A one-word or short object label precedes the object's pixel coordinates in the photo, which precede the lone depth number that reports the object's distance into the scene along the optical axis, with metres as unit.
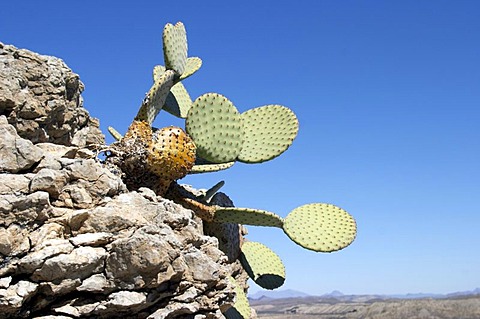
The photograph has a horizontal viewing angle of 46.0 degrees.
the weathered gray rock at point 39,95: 5.07
